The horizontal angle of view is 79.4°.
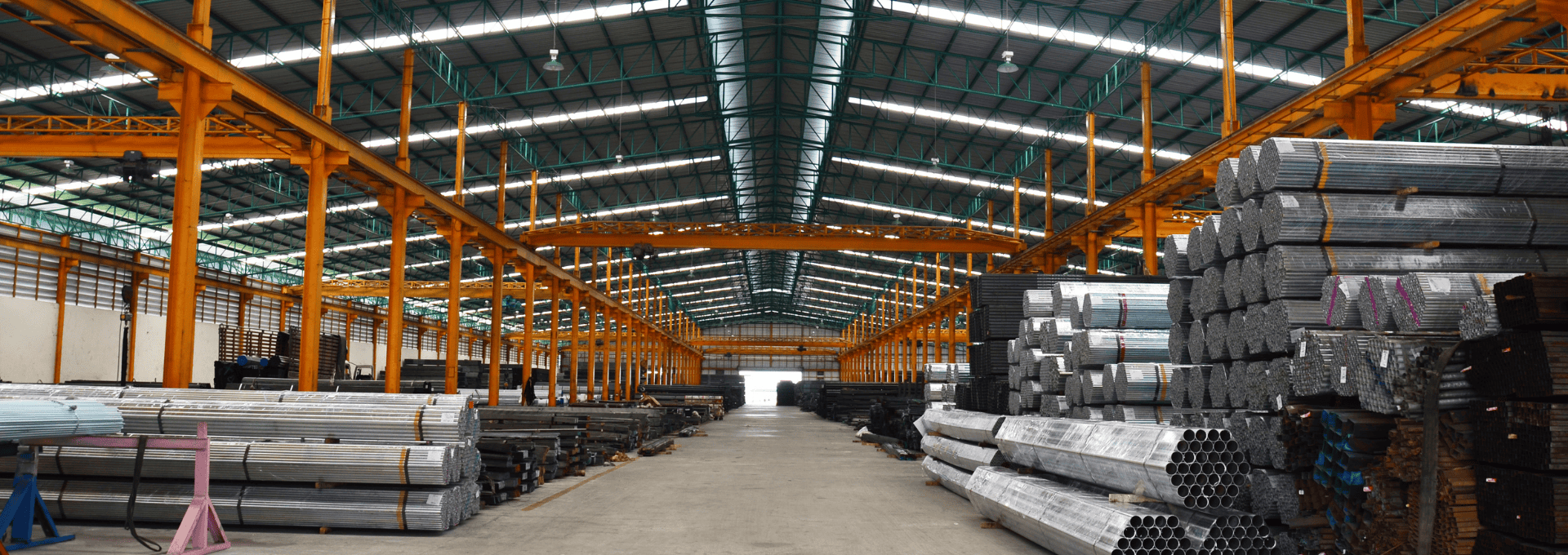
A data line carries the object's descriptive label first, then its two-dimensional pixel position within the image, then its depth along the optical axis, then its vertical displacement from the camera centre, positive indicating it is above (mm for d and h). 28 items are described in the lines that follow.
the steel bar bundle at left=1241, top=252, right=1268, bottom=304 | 6789 +634
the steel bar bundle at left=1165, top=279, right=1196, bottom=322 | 8203 +559
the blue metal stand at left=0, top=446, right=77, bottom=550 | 6504 -993
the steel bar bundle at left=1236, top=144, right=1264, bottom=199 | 6941 +1436
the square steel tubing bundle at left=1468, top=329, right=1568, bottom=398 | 4293 +8
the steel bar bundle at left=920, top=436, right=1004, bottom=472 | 9947 -1024
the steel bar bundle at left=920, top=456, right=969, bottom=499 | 10648 -1336
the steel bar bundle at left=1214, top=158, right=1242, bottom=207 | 7367 +1423
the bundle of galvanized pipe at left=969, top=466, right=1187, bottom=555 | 5793 -1056
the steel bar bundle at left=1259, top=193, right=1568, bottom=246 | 6578 +1010
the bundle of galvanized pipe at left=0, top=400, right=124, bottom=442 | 5750 -375
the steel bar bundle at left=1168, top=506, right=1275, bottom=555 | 5766 -1034
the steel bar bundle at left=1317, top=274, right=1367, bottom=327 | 6121 +425
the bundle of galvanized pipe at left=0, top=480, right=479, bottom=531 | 7824 -1183
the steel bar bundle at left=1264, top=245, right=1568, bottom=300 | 6492 +718
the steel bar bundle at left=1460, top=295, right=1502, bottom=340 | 4719 +239
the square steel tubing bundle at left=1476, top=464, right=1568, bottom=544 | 4211 -634
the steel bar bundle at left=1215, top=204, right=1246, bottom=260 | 7141 +997
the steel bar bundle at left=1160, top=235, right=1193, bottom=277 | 8242 +939
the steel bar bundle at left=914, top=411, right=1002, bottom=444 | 10078 -724
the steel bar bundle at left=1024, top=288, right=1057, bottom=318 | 11219 +702
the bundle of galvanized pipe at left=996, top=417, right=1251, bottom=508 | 5840 -627
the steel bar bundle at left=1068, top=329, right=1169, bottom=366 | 9344 +177
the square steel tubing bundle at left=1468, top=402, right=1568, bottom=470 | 4223 -318
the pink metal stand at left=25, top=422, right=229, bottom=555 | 6602 -1006
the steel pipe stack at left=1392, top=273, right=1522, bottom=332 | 5453 +388
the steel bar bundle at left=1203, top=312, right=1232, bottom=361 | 7281 +222
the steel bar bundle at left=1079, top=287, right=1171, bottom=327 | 9508 +540
